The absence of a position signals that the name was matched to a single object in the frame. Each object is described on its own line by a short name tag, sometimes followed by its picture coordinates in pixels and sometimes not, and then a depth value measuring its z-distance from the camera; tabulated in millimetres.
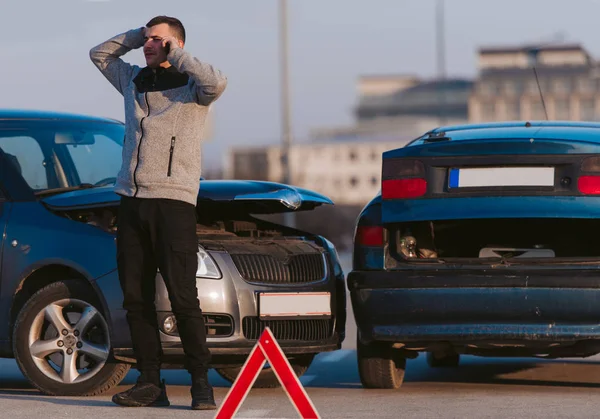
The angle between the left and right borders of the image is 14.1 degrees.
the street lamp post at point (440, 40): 159065
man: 11723
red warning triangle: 9129
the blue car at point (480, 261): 12407
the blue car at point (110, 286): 12809
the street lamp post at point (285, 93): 61345
